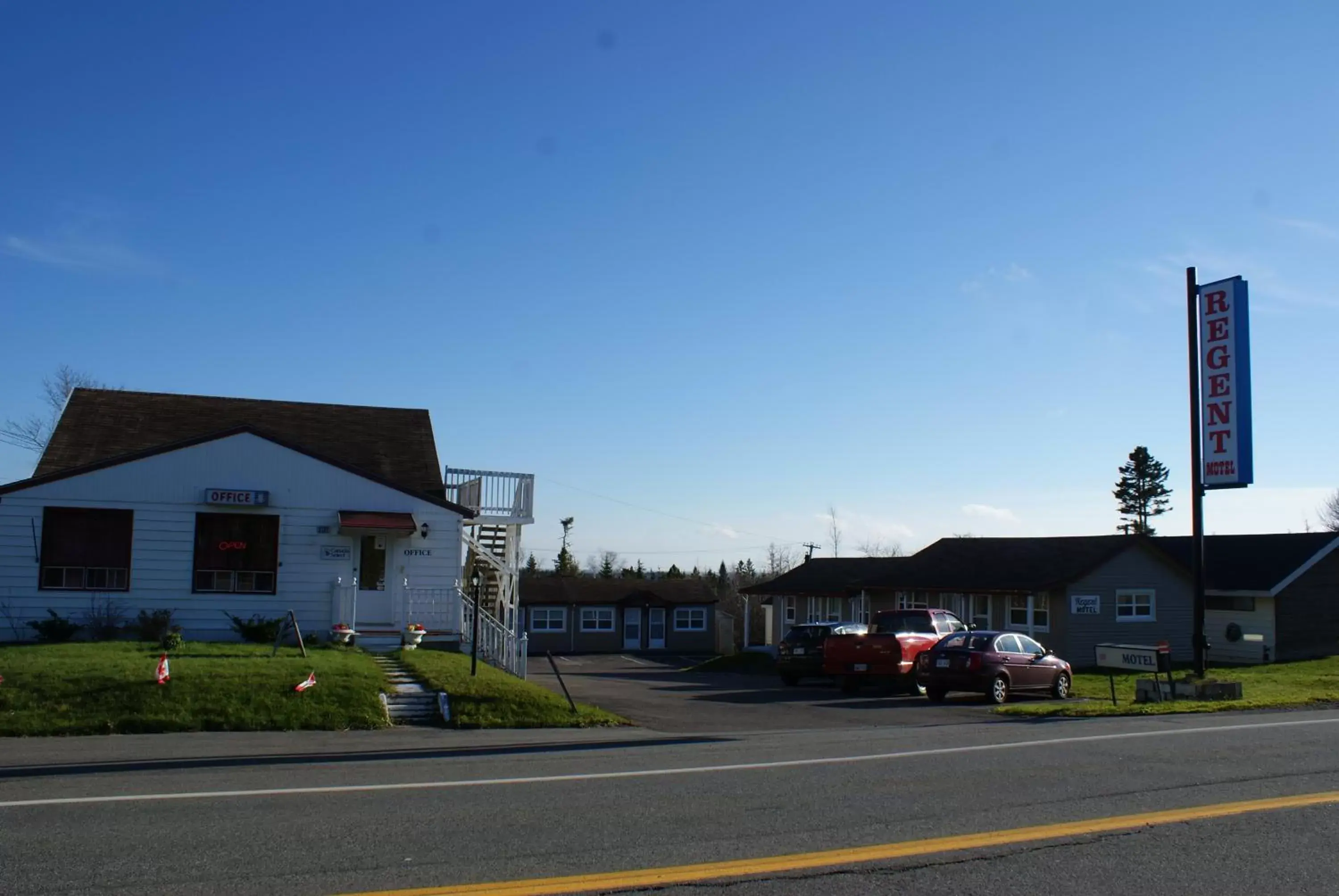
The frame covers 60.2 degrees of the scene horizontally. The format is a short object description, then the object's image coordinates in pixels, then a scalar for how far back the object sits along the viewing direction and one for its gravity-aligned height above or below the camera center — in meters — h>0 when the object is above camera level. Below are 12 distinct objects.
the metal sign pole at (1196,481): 22.55 +1.87
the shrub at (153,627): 22.00 -1.44
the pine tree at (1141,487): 83.31 +6.37
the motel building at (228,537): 22.28 +0.32
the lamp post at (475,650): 18.98 -1.52
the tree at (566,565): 85.31 -0.28
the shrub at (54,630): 21.50 -1.51
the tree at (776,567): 106.62 -0.01
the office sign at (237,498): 23.02 +1.09
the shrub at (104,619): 21.94 -1.33
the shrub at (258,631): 22.33 -1.49
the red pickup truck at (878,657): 24.25 -1.86
